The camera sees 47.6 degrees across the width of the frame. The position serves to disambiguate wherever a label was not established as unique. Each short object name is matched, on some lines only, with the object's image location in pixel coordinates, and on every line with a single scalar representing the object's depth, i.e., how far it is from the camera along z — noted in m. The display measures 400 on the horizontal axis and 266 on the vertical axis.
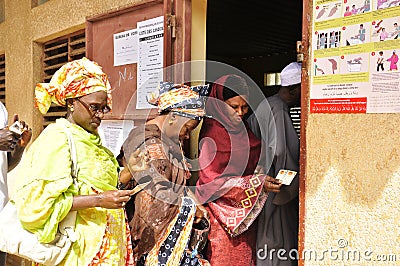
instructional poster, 1.93
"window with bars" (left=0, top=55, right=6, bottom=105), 6.23
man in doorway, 2.87
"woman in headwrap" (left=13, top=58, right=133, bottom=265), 2.05
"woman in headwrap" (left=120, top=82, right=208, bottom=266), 2.56
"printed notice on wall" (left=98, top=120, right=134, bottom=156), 3.53
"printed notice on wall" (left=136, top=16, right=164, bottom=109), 3.15
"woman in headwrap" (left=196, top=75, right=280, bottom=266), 2.79
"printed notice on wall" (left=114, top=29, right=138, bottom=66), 3.39
